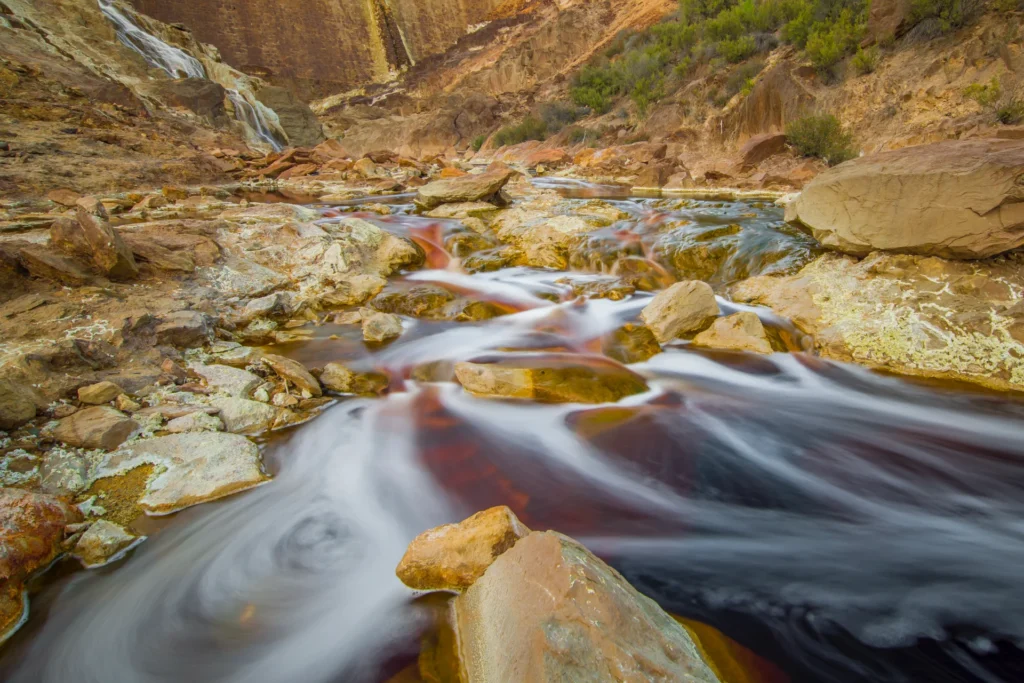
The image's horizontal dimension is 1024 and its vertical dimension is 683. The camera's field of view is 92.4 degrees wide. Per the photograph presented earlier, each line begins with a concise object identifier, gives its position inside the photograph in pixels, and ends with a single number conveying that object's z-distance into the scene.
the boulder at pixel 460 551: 1.54
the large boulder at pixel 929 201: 3.40
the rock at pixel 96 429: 2.35
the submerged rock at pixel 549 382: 3.18
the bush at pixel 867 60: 11.10
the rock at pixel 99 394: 2.65
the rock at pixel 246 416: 2.71
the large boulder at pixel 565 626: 1.02
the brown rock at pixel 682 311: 3.92
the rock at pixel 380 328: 4.07
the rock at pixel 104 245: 3.67
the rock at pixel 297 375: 3.16
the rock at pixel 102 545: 1.82
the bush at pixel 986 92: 8.60
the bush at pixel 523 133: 21.50
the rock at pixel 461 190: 7.69
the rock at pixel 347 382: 3.29
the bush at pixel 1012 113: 7.99
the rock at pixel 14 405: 2.35
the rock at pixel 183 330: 3.41
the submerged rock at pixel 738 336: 3.77
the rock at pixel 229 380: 2.99
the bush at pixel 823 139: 9.91
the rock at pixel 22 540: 1.59
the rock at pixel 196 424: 2.54
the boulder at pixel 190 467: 2.14
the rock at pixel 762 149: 10.80
